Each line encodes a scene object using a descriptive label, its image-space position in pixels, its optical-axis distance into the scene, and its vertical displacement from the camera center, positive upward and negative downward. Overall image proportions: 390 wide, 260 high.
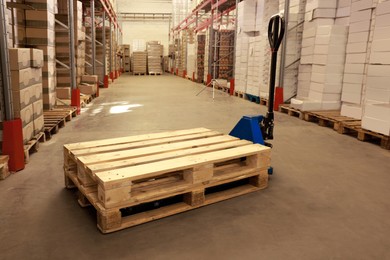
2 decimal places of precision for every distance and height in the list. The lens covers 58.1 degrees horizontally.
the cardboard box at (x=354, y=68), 6.10 -0.03
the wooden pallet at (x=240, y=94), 10.65 -0.96
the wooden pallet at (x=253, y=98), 9.68 -0.97
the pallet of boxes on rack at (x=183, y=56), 21.38 +0.33
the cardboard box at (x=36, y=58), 4.39 -0.02
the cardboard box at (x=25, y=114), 3.91 -0.66
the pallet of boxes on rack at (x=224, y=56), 13.64 +0.26
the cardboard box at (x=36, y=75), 4.47 -0.25
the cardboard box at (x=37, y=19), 6.02 +0.63
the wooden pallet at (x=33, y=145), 3.85 -1.04
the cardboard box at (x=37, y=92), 4.52 -0.46
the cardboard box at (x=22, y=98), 3.91 -0.48
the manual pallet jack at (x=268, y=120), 3.48 -0.56
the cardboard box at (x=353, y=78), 6.12 -0.20
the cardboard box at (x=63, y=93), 7.37 -0.74
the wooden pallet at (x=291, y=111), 7.19 -0.98
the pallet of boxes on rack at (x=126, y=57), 28.94 +0.18
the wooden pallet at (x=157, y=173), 2.44 -0.89
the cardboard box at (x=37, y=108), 4.46 -0.67
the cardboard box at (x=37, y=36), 6.03 +0.34
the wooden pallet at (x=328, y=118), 6.04 -0.92
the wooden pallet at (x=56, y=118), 5.19 -0.99
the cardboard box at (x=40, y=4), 5.95 +0.88
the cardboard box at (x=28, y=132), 4.06 -0.89
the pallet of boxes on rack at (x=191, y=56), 18.45 +0.30
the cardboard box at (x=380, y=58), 5.12 +0.14
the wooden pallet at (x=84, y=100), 8.18 -1.00
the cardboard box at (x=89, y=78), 10.06 -0.57
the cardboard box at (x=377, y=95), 5.18 -0.41
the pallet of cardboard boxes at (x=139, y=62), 25.17 -0.16
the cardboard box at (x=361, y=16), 5.92 +0.88
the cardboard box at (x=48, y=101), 6.21 -0.78
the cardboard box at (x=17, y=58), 3.91 -0.03
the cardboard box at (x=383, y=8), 5.12 +0.87
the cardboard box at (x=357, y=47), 6.01 +0.34
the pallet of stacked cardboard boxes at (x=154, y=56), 24.62 +0.28
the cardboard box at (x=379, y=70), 5.14 -0.04
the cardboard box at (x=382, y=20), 5.12 +0.70
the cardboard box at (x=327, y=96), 6.97 -0.59
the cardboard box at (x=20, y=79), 3.96 -0.26
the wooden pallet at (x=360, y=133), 4.85 -1.00
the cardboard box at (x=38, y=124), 4.52 -0.89
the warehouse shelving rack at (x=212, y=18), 13.77 +2.14
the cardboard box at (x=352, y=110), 6.11 -0.76
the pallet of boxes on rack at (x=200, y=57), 16.72 +0.23
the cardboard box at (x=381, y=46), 5.11 +0.32
